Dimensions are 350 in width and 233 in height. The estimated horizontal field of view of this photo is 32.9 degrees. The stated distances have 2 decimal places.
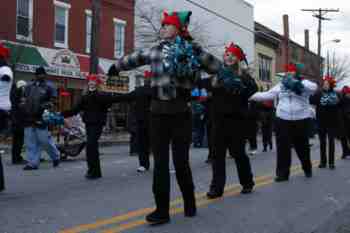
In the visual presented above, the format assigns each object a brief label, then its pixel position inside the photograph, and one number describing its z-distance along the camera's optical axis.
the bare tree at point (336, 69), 78.75
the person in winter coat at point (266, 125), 17.92
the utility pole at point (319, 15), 54.12
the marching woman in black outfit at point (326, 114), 11.27
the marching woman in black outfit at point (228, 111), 7.22
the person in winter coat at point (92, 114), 9.54
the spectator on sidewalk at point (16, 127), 12.56
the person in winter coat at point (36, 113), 11.00
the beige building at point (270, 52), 53.66
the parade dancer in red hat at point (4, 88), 7.36
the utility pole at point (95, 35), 20.09
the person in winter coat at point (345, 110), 13.03
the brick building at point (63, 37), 23.70
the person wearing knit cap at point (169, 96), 5.57
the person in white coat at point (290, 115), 8.97
